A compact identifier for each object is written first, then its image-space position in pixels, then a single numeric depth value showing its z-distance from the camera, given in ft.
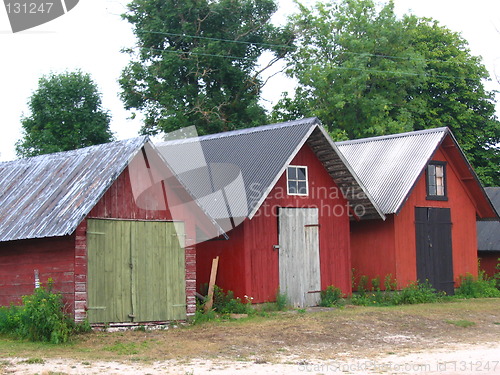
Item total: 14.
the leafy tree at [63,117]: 140.87
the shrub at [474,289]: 102.01
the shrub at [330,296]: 85.18
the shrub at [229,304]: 76.64
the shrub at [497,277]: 114.73
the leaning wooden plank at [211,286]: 74.43
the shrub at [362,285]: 92.48
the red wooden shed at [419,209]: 94.99
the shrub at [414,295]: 90.58
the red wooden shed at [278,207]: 79.10
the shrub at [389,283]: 92.07
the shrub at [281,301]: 80.28
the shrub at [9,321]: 61.41
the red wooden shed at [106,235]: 61.52
